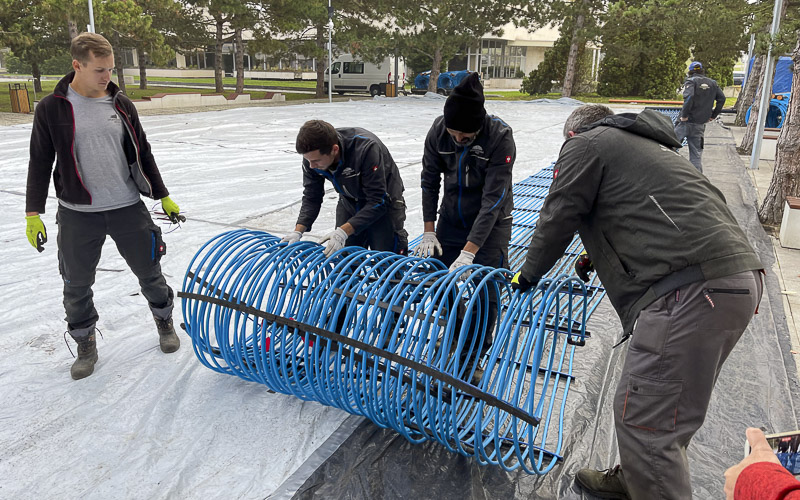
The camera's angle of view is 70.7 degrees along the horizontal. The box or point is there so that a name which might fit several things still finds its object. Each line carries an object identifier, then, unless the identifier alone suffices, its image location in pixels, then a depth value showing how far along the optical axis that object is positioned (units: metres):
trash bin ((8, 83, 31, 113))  15.85
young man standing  2.92
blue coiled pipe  2.40
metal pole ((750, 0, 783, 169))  10.23
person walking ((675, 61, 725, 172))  8.32
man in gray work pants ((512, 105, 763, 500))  1.88
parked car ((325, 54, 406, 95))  29.11
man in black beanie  2.85
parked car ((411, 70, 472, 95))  28.06
